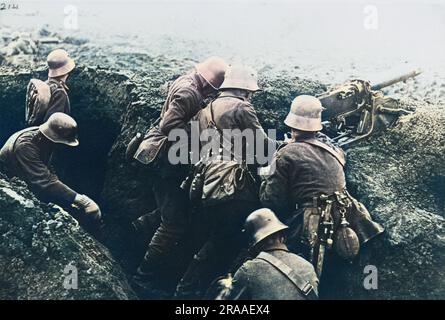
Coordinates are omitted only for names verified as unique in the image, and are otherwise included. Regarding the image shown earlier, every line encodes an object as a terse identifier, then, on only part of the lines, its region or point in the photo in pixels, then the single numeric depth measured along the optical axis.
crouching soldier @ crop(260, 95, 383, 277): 6.21
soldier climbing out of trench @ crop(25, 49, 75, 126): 7.59
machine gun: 7.30
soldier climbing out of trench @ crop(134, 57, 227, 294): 6.81
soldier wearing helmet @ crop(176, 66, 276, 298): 6.49
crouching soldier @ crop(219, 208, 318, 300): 5.76
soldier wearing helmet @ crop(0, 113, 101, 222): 7.09
